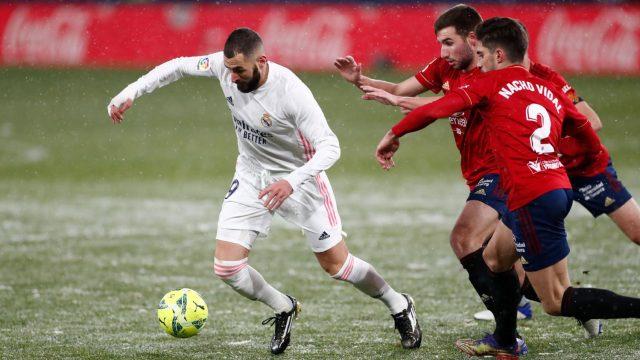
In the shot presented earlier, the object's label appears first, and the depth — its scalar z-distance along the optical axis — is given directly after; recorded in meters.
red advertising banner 52.03
